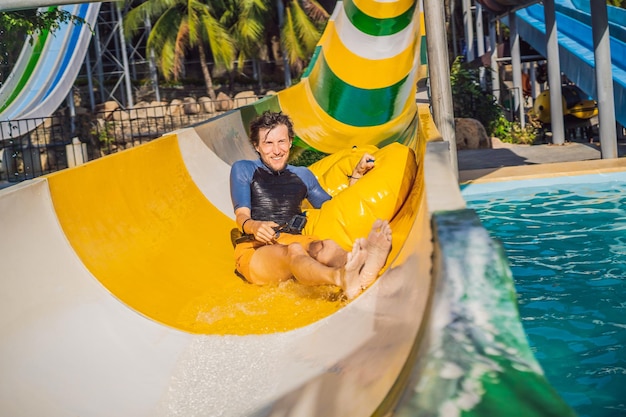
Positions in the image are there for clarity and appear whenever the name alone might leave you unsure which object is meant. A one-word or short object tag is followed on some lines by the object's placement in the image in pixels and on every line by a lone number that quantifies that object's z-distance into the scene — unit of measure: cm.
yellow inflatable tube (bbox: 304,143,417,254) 341
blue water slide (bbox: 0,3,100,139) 1330
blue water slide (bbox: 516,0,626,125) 927
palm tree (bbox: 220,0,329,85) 1977
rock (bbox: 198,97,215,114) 1823
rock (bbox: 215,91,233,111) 1842
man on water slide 270
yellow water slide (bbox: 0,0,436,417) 207
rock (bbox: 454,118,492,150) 999
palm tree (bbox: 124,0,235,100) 1916
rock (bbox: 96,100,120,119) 1877
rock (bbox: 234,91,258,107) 1823
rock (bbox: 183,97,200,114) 1828
